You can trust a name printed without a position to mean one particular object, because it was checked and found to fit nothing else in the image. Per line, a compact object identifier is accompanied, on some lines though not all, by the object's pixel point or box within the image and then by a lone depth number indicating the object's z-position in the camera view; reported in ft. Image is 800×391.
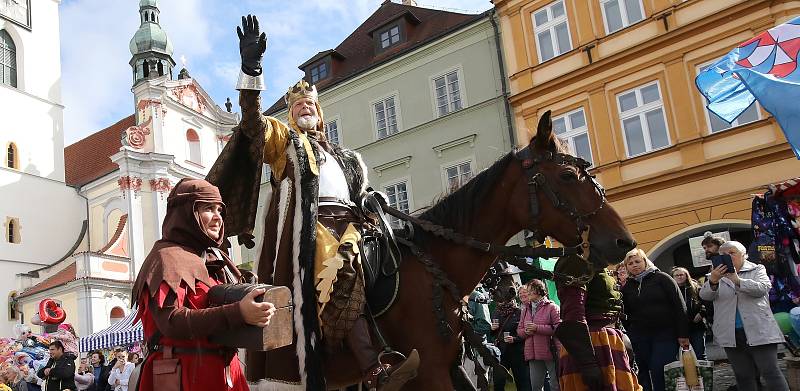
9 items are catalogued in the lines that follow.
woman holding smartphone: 19.81
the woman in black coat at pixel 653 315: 21.52
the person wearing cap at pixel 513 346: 28.63
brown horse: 12.12
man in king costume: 11.47
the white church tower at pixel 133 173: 93.45
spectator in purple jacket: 25.93
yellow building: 49.73
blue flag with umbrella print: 25.61
